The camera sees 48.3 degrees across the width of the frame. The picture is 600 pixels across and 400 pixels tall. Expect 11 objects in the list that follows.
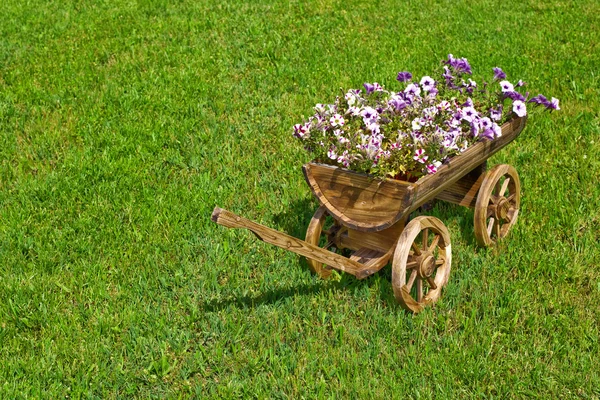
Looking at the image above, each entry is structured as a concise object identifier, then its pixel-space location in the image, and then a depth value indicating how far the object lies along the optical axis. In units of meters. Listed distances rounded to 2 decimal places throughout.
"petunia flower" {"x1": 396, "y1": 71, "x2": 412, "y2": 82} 4.79
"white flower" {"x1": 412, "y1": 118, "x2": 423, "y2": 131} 4.27
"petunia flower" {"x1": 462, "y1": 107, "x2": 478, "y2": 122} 4.40
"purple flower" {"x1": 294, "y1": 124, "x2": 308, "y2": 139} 4.38
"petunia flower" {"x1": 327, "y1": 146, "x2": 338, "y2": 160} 4.20
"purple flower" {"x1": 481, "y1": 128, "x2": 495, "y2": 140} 4.49
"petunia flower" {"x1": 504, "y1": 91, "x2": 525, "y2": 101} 4.73
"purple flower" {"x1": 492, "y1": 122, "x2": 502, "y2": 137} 4.50
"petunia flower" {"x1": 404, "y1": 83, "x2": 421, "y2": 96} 4.61
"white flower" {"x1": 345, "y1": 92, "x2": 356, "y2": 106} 4.58
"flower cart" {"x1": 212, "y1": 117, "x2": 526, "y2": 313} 4.04
